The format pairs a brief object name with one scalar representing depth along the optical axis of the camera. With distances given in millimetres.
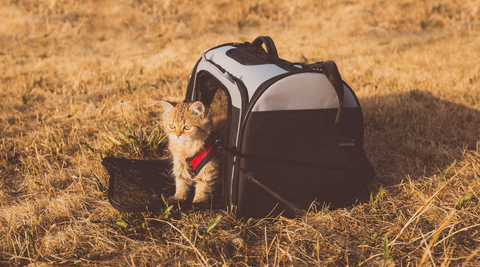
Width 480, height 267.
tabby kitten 2152
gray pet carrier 2057
